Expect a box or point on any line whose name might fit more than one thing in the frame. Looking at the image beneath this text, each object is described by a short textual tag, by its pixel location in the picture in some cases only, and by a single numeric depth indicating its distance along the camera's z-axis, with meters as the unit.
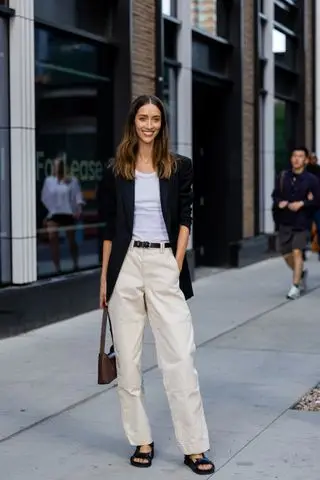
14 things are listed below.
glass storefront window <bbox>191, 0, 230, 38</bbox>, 15.45
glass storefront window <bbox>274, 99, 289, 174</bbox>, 19.44
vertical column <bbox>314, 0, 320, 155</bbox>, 21.73
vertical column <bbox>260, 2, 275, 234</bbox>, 18.41
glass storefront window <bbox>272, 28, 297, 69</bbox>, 19.44
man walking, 12.65
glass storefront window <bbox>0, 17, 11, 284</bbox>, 9.98
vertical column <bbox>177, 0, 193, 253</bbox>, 14.42
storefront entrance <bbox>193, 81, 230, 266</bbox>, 16.62
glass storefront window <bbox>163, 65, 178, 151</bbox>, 14.16
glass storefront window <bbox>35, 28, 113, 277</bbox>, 10.85
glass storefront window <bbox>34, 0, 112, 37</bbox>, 10.92
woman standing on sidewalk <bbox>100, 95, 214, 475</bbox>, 5.51
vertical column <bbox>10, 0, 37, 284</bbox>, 10.00
